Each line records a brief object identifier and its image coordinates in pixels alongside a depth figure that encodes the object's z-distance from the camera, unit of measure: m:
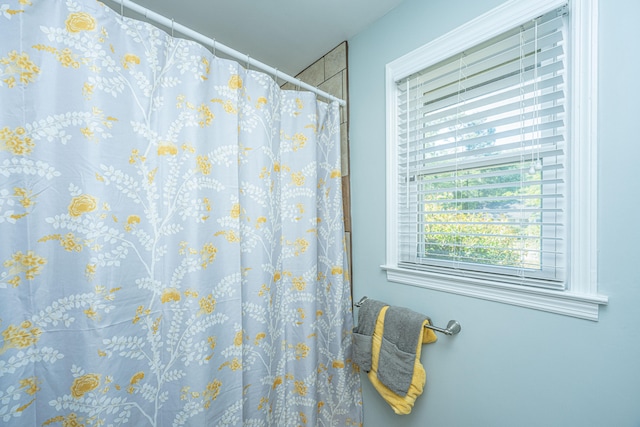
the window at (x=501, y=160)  0.76
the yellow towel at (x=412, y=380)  1.04
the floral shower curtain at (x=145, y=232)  0.68
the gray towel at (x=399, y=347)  1.06
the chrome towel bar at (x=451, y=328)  1.01
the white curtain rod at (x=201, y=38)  0.86
